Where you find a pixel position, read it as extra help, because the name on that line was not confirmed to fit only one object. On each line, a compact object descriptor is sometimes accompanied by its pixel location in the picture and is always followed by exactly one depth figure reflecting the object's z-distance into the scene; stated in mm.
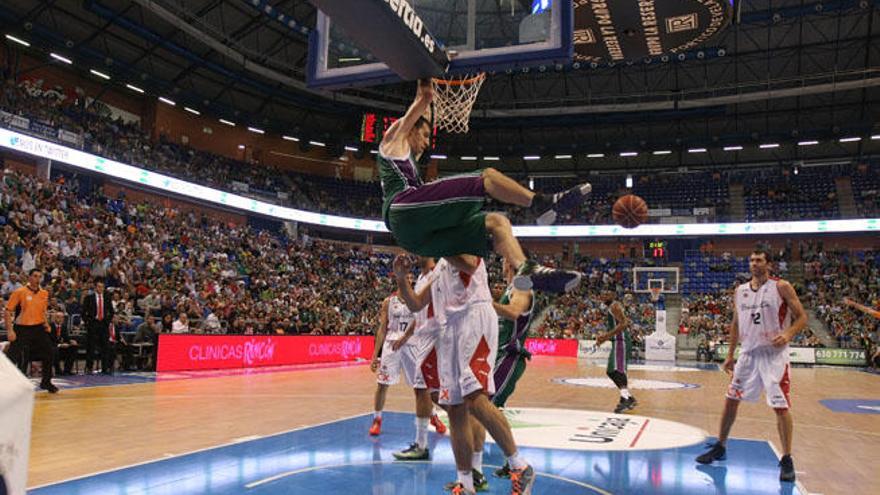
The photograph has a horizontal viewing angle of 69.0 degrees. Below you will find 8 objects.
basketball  8539
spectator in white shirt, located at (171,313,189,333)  16781
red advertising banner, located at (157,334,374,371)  15453
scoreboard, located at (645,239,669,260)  34750
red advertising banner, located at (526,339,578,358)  28841
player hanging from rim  3842
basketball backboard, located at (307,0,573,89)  4926
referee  10320
